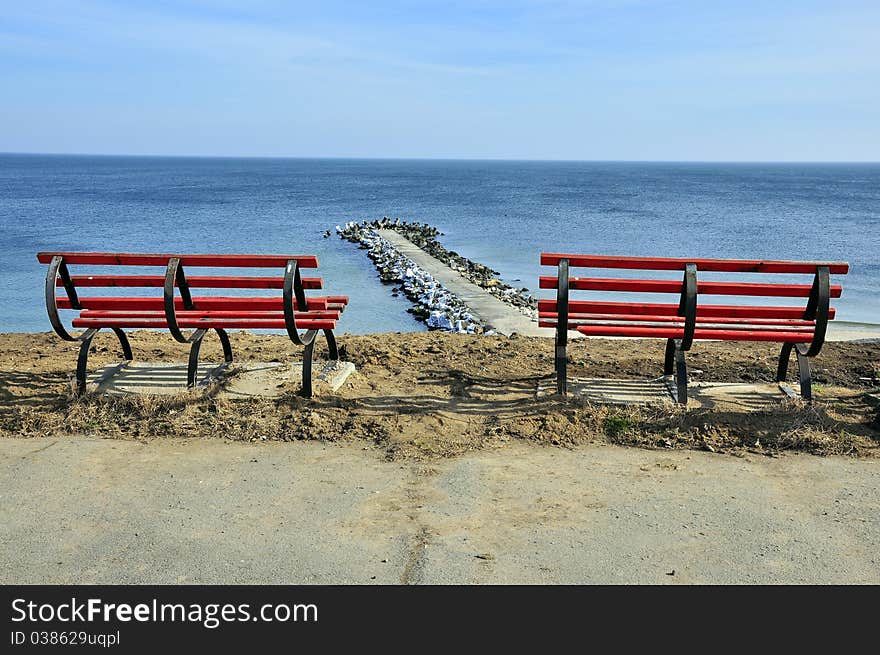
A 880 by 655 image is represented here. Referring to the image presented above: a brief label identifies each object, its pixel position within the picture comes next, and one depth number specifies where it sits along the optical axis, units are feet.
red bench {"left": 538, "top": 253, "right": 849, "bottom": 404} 19.04
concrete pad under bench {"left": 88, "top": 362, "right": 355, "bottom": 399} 20.53
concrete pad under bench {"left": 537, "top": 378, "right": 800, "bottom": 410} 19.63
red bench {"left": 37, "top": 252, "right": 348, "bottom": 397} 20.13
